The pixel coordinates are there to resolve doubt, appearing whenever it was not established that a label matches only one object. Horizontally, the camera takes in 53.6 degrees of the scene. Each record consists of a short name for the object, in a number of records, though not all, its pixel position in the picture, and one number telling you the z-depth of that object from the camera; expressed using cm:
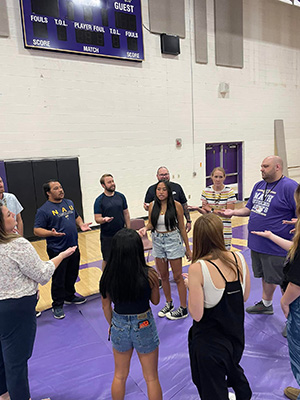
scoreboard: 676
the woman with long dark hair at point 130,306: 194
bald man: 309
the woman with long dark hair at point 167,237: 348
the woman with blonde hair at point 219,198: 390
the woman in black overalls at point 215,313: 174
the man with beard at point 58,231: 358
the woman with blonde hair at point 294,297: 182
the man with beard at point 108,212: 412
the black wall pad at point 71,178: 753
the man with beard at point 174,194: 457
